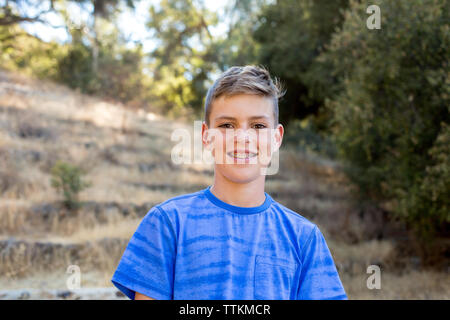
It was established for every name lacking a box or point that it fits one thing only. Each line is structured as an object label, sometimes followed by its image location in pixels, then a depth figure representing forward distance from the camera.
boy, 1.49
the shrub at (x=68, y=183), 8.28
